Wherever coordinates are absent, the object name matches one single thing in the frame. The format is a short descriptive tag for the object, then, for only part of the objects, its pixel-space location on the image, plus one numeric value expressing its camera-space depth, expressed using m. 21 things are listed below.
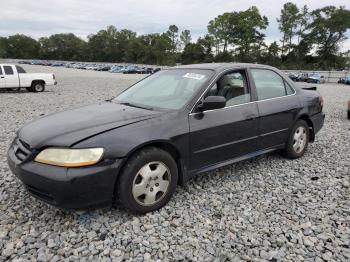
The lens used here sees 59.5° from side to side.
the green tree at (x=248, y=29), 81.25
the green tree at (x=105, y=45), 121.50
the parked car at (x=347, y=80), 31.95
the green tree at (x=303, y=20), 74.00
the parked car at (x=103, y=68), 65.29
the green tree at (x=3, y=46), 121.57
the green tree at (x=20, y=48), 133.38
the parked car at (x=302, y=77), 35.81
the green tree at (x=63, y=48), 130.25
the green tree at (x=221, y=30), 86.88
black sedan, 2.75
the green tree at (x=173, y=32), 104.75
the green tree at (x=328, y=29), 69.81
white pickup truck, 14.80
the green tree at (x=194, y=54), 92.06
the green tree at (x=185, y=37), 103.19
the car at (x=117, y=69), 56.71
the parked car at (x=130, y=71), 53.81
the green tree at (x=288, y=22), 73.69
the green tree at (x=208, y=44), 91.62
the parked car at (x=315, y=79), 33.95
